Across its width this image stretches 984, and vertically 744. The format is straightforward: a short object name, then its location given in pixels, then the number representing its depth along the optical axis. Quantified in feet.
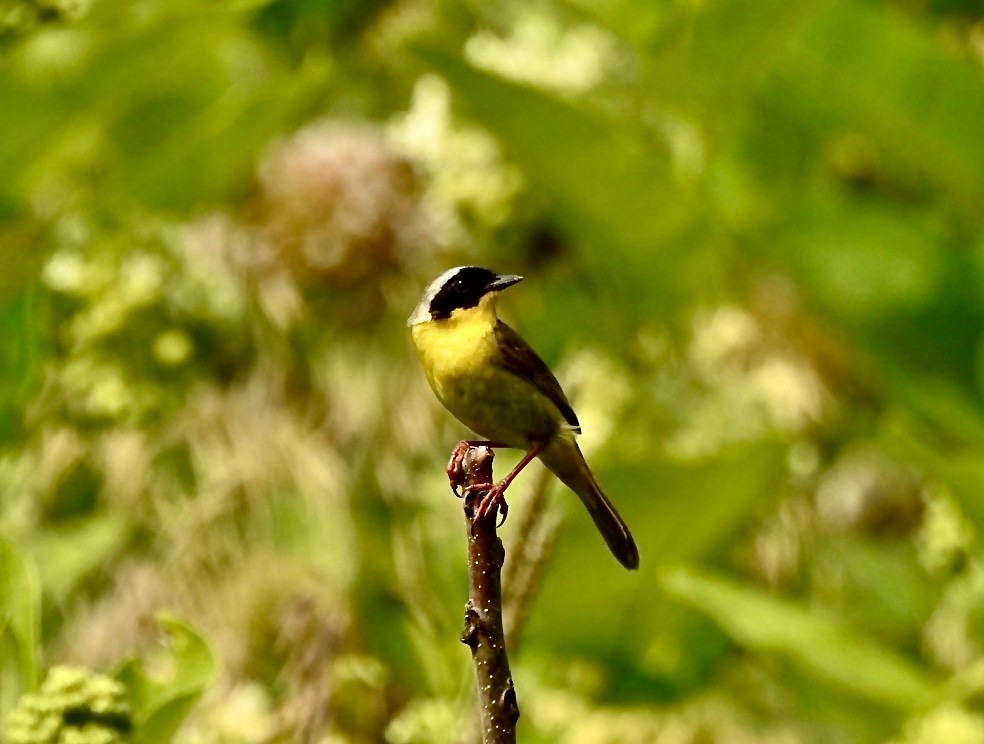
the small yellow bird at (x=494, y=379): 21.01
